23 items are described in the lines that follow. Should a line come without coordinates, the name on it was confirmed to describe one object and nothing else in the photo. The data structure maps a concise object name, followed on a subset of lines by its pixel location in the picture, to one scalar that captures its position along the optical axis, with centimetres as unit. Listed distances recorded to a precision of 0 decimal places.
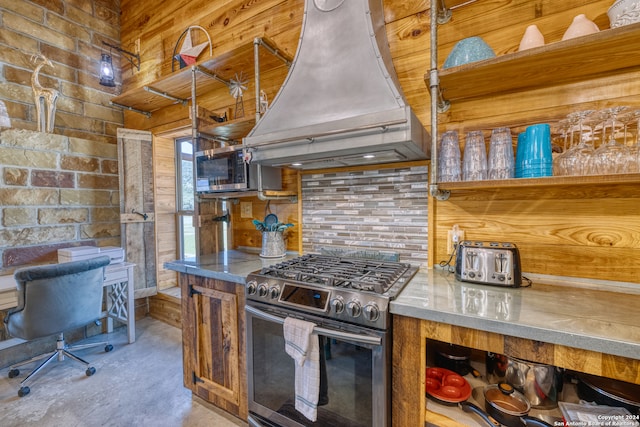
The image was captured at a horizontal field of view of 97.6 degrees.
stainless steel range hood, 125
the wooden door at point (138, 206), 294
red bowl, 111
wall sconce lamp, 291
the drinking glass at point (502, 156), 127
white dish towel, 122
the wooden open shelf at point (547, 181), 100
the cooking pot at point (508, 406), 98
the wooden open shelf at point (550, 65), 104
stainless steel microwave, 188
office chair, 188
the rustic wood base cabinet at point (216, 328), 157
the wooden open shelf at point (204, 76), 198
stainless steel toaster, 125
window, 325
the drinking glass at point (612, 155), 108
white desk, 258
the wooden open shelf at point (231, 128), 194
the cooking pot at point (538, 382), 106
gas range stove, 112
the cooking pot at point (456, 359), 128
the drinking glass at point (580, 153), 113
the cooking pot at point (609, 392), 94
